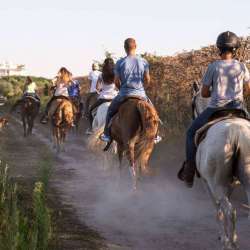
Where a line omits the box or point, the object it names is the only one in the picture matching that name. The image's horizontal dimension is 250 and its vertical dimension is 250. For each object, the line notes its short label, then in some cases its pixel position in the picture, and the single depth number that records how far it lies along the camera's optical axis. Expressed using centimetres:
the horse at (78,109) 2178
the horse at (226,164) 598
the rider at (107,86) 1325
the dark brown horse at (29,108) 2489
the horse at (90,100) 1909
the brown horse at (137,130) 1038
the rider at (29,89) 2506
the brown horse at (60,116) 1816
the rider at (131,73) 1050
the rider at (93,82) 1919
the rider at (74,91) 2115
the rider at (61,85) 1722
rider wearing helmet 670
